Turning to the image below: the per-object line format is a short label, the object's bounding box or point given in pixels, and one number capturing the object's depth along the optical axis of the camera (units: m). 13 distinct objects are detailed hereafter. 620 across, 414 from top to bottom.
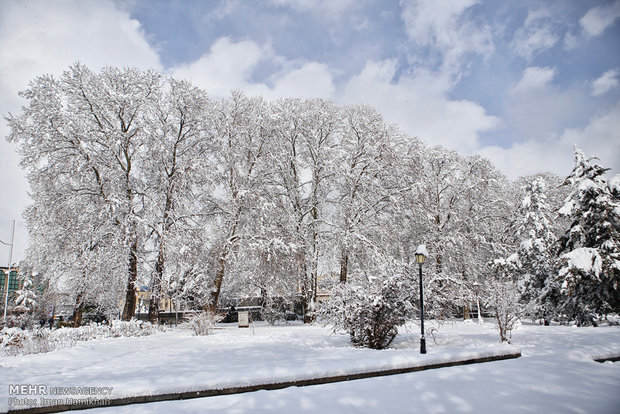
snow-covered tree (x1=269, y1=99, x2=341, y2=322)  23.23
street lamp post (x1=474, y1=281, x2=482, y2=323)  22.89
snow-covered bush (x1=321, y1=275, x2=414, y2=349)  12.93
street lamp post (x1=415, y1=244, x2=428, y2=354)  10.36
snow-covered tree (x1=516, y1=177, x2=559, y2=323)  20.06
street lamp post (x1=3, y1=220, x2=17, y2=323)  26.77
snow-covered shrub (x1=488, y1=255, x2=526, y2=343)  13.38
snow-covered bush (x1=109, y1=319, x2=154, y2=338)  16.33
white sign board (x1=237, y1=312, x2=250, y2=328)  22.97
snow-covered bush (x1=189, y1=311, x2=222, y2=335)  17.20
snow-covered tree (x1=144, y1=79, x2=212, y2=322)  19.88
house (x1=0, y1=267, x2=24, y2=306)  36.74
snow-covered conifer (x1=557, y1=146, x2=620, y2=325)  14.83
